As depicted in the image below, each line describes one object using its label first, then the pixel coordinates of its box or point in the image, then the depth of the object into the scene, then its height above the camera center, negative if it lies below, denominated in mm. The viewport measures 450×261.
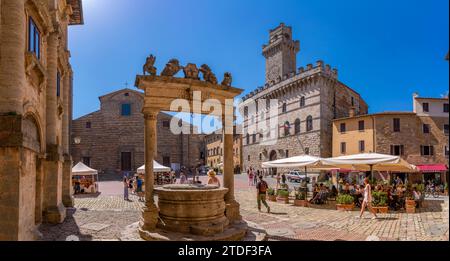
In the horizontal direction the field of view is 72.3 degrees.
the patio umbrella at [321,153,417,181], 12789 -600
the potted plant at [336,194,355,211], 12742 -2350
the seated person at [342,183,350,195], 14914 -2093
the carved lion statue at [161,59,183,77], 8094 +2094
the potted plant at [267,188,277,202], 16031 -2515
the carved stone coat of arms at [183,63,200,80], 8375 +2082
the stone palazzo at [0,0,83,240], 5977 +926
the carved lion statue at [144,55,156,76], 7883 +2069
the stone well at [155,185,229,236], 7098 -1503
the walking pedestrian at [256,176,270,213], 12453 -1771
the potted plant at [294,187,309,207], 14328 -2442
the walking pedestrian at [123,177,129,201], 16734 -2329
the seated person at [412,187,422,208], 12633 -2046
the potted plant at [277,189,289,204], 15375 -2453
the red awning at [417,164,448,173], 28438 -1995
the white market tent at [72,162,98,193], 20922 -1588
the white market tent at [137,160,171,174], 22009 -1529
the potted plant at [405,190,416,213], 12047 -2298
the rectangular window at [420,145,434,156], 30000 -435
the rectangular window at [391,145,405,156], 30469 -333
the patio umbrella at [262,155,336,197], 14508 -717
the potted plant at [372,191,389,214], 11884 -2166
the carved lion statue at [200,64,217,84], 8676 +2048
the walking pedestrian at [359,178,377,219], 10695 -1761
